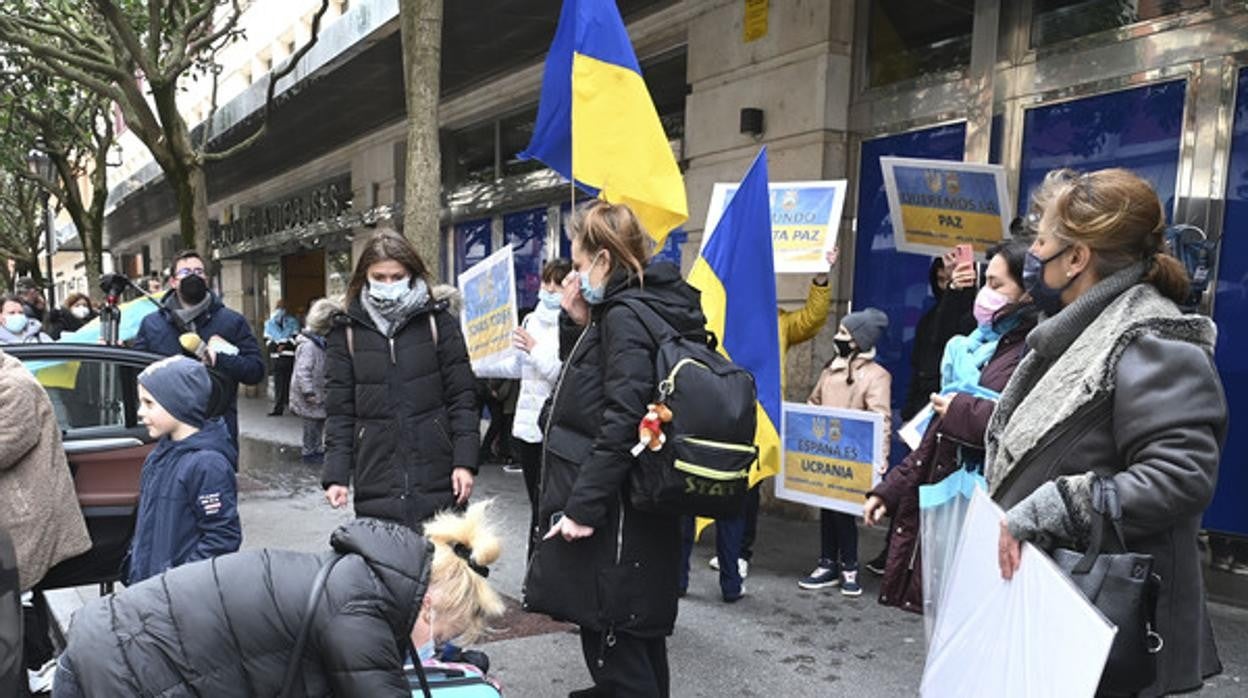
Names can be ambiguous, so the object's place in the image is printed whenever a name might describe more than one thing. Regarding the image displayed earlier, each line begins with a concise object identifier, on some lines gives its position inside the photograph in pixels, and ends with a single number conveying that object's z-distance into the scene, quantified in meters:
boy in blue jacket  2.78
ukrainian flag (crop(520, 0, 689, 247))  3.78
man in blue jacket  4.60
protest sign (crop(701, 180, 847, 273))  4.79
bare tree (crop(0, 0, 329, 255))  8.66
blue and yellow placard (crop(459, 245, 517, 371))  4.48
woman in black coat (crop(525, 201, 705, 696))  2.48
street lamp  15.11
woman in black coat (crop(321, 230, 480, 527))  3.27
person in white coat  4.52
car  3.71
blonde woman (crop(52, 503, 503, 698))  1.67
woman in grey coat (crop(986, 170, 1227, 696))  1.64
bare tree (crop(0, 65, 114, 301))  14.52
